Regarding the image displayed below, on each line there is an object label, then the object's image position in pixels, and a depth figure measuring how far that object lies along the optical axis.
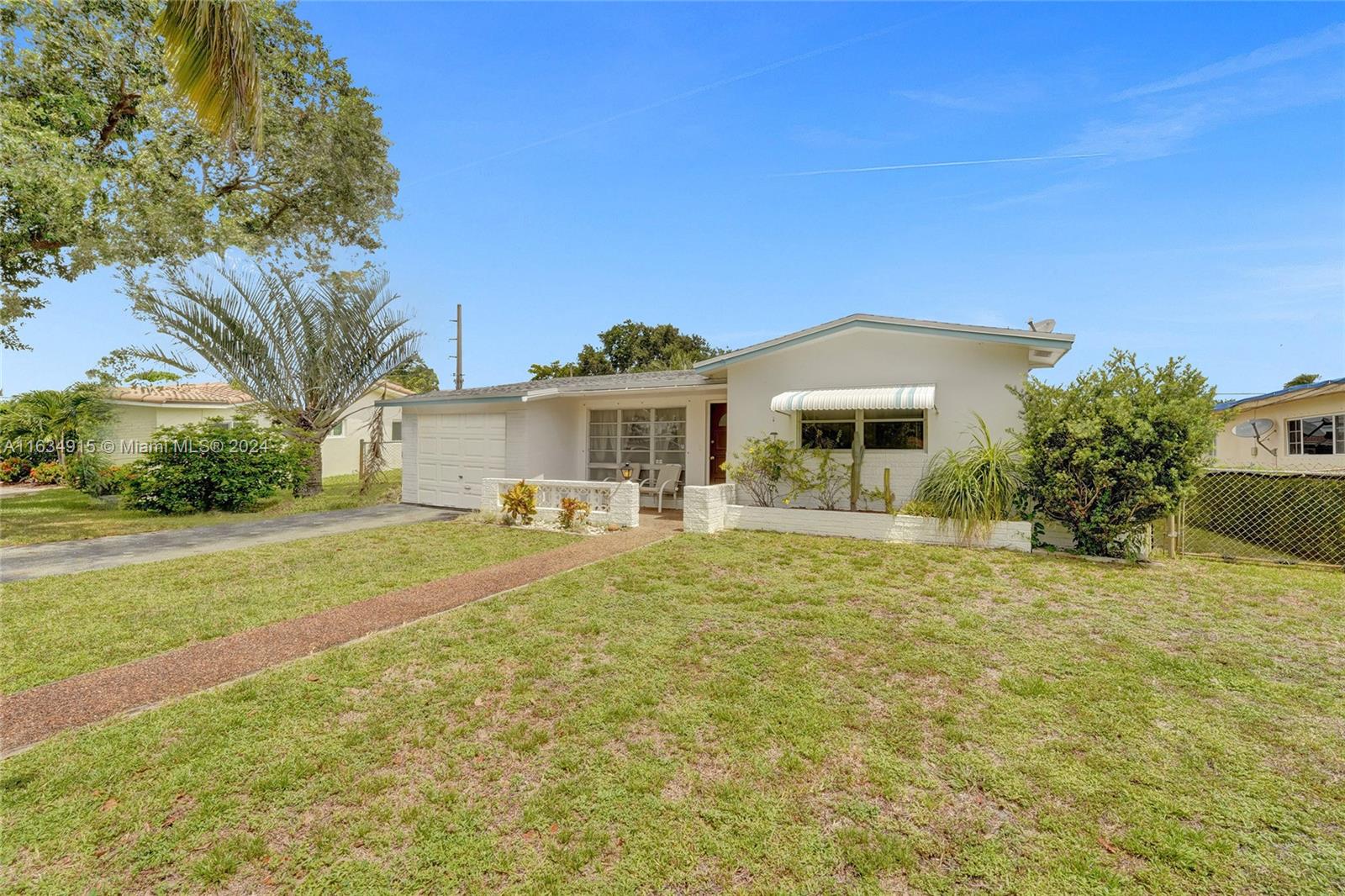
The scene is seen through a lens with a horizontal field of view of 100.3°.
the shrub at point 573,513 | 13.38
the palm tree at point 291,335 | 16.62
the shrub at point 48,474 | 25.84
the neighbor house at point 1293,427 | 15.27
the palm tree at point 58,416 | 23.14
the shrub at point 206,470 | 16.70
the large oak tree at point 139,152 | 13.20
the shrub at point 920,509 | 11.49
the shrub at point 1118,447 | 9.55
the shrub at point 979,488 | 10.91
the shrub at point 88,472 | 20.56
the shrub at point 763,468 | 13.42
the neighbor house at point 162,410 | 24.88
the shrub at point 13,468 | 26.39
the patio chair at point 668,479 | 16.25
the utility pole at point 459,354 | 35.78
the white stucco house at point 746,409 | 12.16
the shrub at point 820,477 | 13.23
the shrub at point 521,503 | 13.91
